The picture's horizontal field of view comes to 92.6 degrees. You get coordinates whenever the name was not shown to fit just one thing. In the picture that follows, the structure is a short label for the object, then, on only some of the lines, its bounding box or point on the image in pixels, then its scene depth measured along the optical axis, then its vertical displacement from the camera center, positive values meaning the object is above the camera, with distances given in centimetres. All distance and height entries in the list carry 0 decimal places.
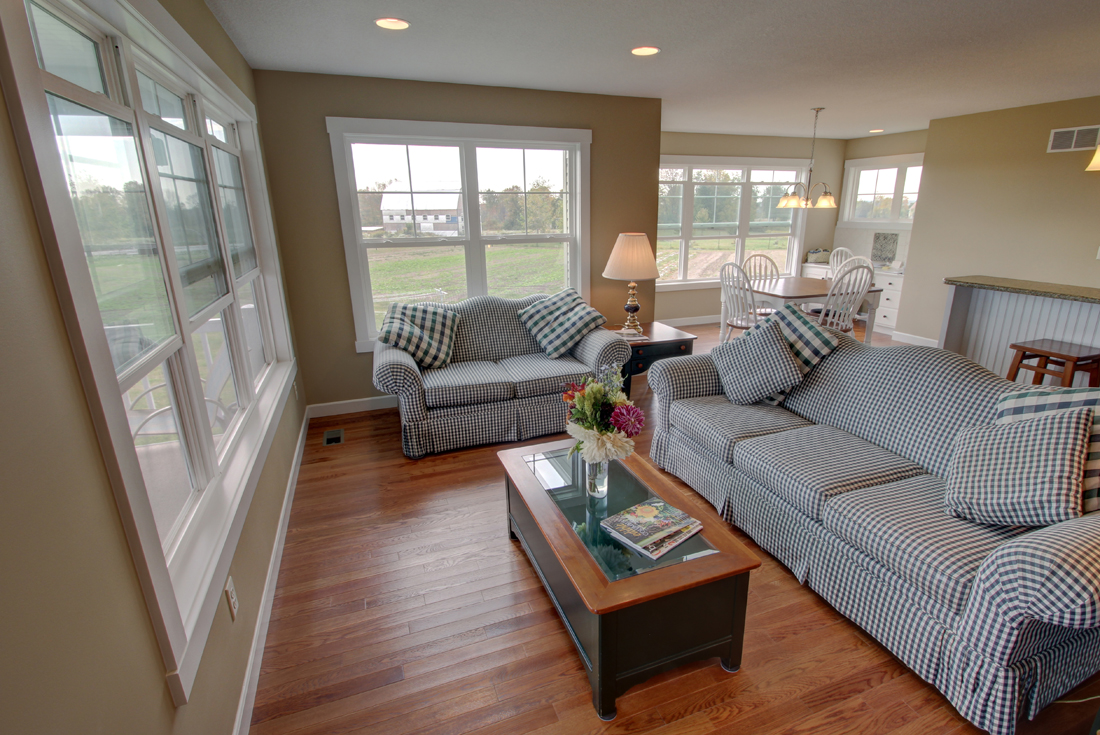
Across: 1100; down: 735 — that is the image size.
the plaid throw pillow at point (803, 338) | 281 -64
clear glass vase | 211 -102
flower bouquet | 192 -72
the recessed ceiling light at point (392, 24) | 251 +93
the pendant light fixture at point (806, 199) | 548 +16
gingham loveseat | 331 -101
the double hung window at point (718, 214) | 657 +3
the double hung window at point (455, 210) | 379 +9
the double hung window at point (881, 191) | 640 +28
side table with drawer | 383 -94
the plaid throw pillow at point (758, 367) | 278 -79
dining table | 467 -68
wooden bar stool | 319 -91
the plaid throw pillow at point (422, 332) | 357 -72
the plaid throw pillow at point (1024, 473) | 159 -81
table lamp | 385 -29
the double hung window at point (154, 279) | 106 -14
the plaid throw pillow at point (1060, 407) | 159 -67
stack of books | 175 -104
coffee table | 160 -115
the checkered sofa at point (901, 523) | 145 -103
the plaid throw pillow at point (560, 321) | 385 -72
